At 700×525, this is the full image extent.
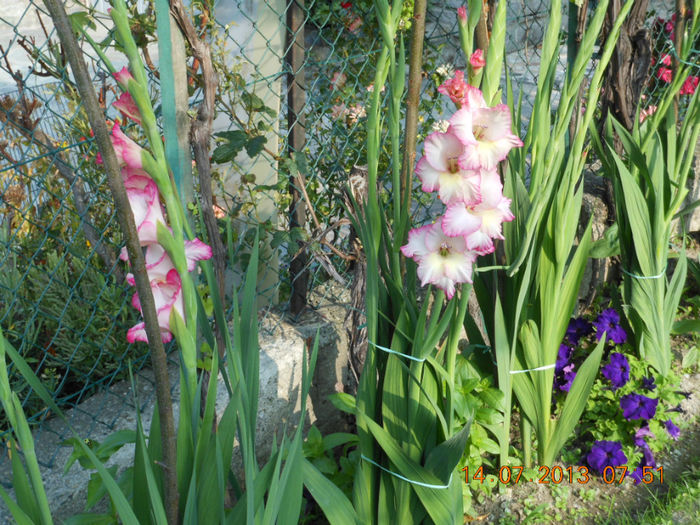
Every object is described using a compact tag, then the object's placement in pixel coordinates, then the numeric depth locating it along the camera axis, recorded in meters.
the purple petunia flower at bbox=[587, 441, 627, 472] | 2.02
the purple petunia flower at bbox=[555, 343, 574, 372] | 2.21
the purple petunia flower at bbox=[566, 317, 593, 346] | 2.41
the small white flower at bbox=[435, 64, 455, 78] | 2.61
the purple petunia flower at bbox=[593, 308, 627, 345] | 2.31
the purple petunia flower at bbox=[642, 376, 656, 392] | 2.21
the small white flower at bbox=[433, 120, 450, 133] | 2.11
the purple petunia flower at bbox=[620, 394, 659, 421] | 2.09
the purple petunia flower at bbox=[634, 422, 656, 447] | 2.12
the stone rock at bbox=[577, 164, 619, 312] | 2.75
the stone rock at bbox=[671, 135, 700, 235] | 3.25
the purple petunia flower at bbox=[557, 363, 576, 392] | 2.18
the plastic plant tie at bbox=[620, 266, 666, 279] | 2.21
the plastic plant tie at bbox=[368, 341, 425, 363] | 1.41
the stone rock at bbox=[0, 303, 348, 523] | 1.62
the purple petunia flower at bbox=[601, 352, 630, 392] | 2.20
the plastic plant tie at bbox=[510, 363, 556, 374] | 1.89
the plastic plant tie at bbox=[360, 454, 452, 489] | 1.46
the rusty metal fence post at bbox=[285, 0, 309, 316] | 1.96
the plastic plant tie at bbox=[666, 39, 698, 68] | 2.16
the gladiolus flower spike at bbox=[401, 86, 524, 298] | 1.17
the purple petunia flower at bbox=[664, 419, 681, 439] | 2.18
